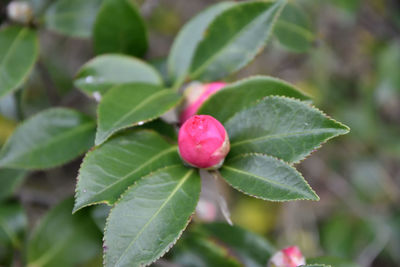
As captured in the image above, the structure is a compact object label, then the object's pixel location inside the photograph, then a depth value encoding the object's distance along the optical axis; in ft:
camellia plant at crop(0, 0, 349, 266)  1.40
